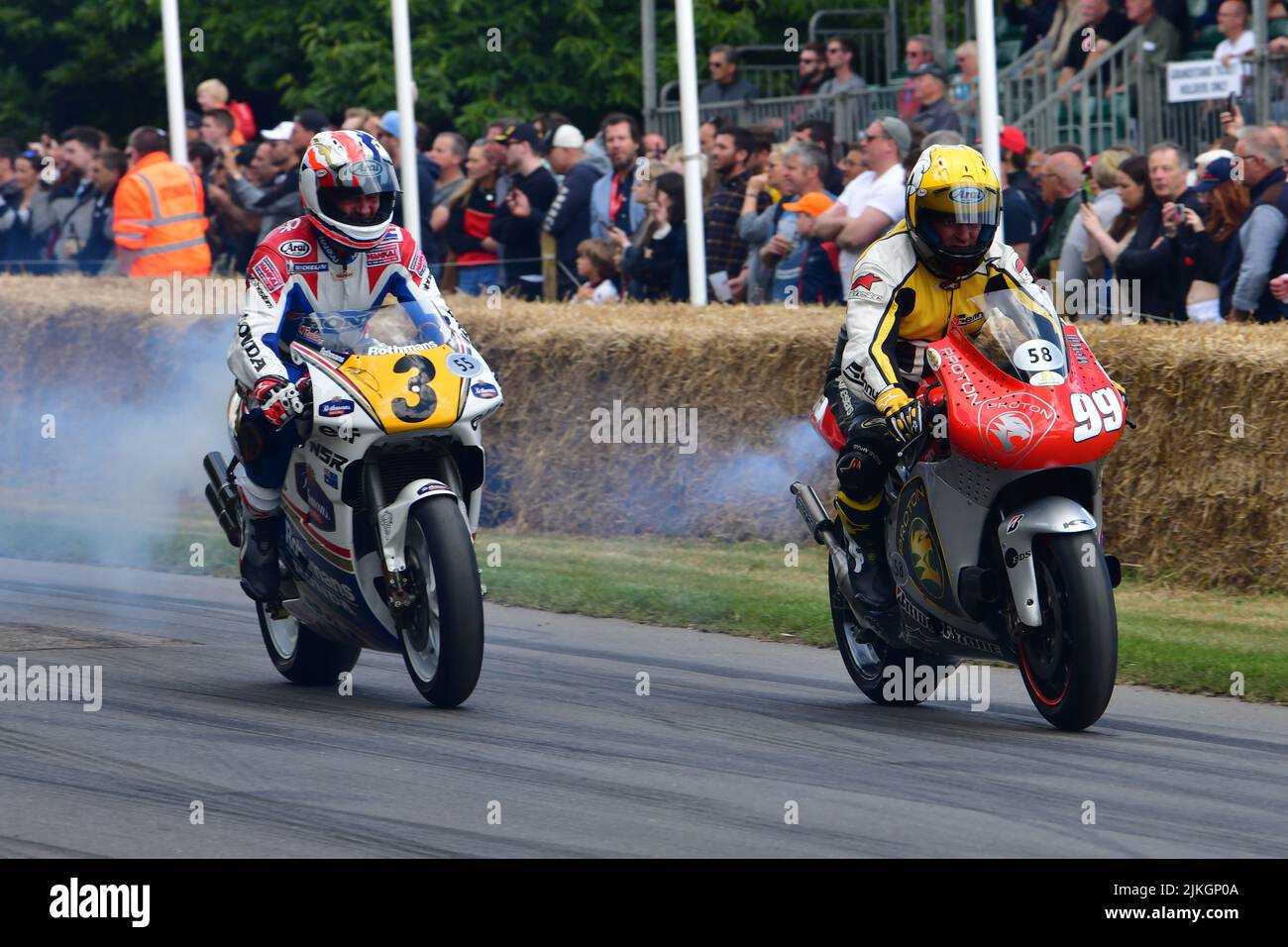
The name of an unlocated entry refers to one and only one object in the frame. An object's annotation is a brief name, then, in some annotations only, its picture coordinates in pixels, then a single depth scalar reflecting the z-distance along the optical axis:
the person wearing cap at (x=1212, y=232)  11.95
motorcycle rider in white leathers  8.29
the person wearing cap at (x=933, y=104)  15.68
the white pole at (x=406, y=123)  16.56
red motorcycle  7.22
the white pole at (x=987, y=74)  12.98
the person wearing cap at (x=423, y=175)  17.83
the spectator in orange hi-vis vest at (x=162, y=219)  16.80
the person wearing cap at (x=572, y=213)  16.12
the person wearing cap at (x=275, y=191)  18.14
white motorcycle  7.84
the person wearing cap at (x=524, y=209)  16.45
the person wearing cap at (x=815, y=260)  13.90
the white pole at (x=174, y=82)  19.58
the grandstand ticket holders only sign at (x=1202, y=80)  15.71
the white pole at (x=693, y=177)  14.60
